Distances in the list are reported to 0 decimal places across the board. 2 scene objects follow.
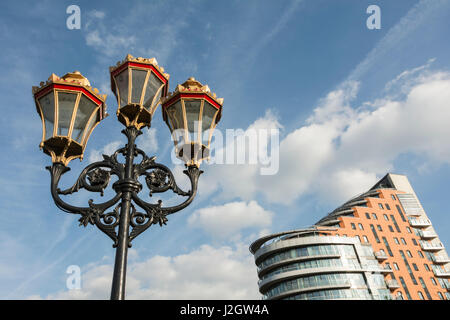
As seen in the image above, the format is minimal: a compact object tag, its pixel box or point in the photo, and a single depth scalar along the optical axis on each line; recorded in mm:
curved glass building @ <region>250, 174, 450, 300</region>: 40812
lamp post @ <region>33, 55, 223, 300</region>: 3359
